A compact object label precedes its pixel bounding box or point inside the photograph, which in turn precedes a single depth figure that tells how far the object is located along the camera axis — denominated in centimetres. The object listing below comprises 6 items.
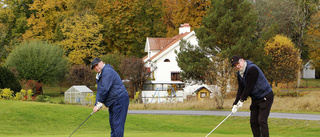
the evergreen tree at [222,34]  4122
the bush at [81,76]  5212
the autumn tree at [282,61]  5219
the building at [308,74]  8006
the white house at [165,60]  4481
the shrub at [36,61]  5059
